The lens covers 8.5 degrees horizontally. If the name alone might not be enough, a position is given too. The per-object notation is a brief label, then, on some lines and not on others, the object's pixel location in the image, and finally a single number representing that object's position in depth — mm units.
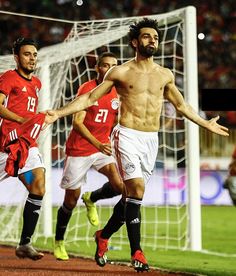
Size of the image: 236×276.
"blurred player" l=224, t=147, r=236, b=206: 24535
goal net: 18889
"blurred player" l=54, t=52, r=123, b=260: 15172
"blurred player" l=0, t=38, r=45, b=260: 13412
